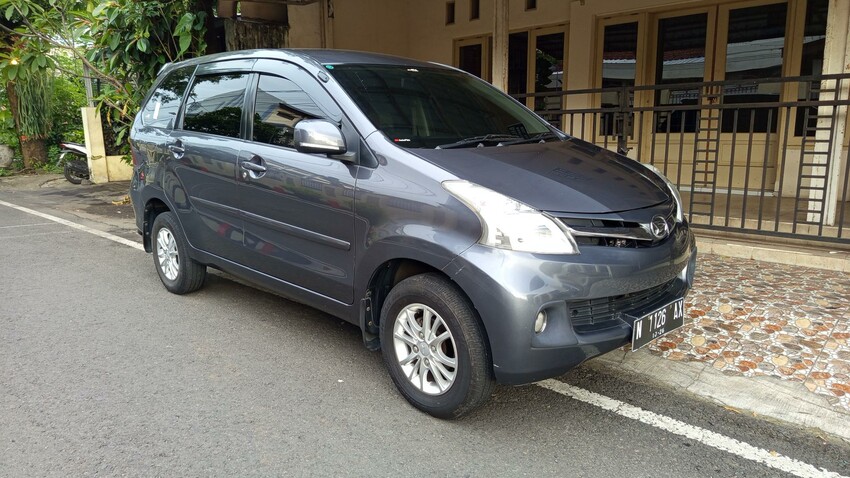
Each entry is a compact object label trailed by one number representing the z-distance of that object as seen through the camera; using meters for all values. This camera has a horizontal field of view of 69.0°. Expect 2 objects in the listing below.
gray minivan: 2.73
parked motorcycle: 12.59
